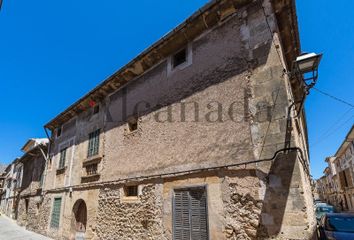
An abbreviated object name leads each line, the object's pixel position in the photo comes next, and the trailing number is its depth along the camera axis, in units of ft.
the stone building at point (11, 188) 72.90
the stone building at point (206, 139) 13.87
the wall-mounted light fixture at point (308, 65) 12.92
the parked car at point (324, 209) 54.45
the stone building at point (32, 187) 41.29
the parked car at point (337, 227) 19.04
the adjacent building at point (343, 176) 73.62
